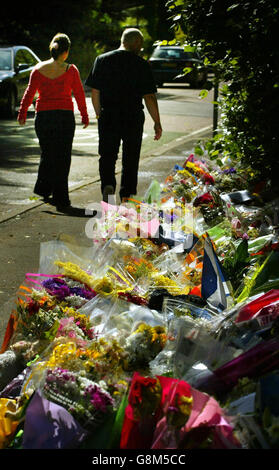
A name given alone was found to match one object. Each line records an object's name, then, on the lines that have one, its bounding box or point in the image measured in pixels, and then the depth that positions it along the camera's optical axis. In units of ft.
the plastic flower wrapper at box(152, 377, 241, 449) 14.87
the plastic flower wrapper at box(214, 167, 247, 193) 37.45
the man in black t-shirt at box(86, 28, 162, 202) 45.70
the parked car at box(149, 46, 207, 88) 184.34
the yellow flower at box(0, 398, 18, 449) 17.35
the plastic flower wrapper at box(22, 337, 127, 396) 17.94
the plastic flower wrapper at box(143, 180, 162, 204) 37.01
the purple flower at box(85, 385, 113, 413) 16.60
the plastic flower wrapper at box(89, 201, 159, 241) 30.12
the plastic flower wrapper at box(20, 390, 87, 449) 16.19
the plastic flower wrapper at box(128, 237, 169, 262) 28.14
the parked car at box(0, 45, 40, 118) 106.04
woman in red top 49.34
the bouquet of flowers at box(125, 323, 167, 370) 18.45
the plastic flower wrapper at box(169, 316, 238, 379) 16.94
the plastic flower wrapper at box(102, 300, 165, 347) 20.01
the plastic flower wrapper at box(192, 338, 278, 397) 16.46
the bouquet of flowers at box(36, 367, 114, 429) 16.58
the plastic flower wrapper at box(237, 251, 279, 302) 21.54
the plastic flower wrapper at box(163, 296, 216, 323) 20.93
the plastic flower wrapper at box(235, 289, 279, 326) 18.49
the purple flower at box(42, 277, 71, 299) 22.91
